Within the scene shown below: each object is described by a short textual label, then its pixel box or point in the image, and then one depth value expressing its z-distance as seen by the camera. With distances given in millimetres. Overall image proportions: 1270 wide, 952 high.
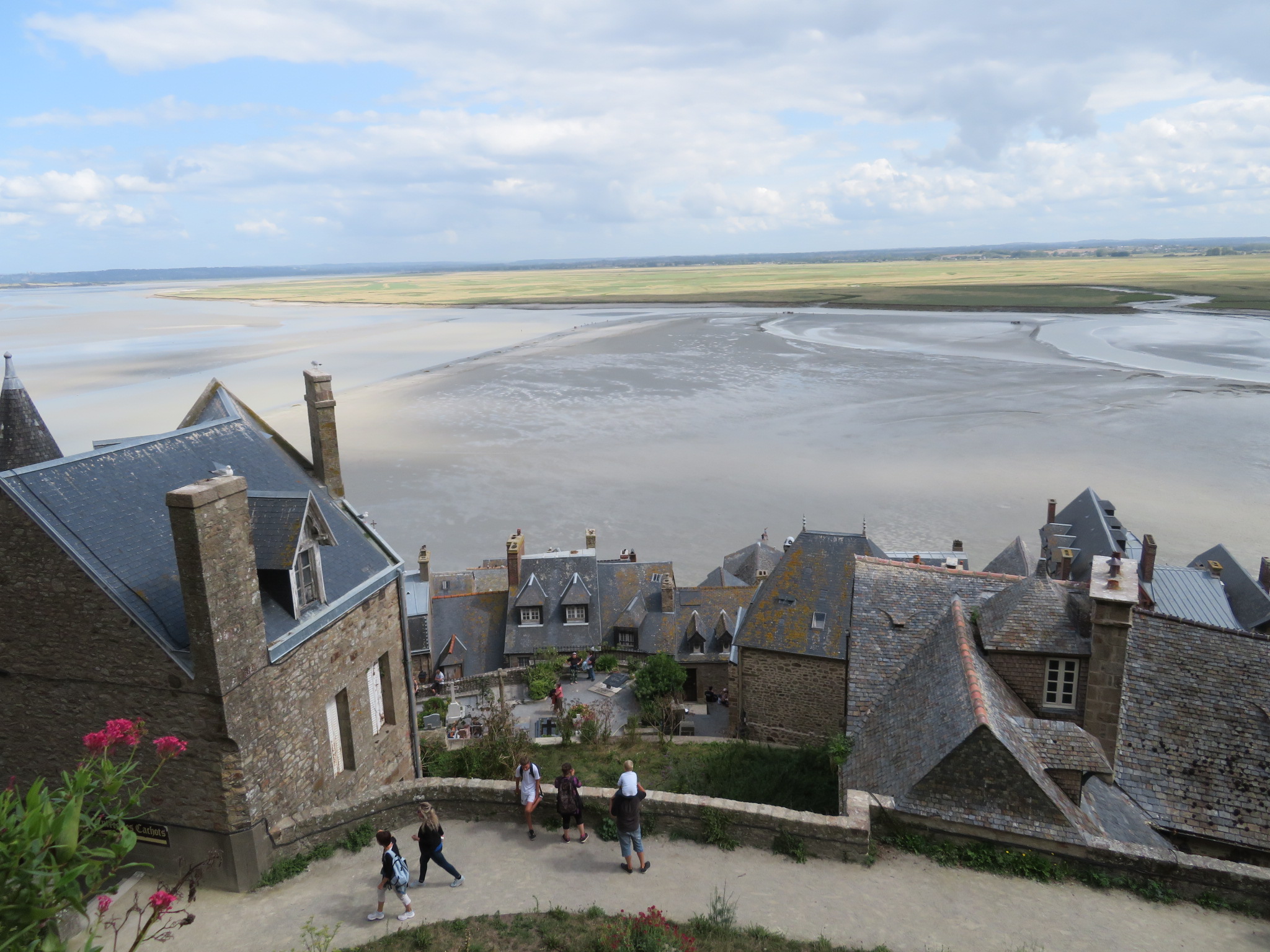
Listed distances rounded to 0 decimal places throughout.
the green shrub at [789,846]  11148
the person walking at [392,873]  9930
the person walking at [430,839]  10219
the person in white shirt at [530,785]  11430
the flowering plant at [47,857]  4953
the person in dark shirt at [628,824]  10609
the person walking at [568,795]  11148
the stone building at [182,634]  10359
